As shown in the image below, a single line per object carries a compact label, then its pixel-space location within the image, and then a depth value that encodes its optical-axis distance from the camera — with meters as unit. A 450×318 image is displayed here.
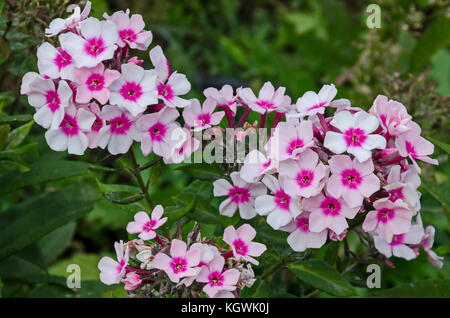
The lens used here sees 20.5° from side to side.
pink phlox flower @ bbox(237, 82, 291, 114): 0.73
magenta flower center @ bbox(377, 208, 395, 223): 0.68
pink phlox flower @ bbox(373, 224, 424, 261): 0.74
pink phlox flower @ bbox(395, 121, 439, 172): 0.68
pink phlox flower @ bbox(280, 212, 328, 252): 0.69
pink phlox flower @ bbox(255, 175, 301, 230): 0.68
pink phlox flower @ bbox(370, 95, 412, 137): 0.68
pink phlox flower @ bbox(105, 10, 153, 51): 0.70
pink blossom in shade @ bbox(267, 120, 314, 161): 0.67
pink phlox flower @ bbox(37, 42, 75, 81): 0.68
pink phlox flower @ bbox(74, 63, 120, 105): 0.68
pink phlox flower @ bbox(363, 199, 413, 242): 0.68
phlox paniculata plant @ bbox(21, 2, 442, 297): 0.67
